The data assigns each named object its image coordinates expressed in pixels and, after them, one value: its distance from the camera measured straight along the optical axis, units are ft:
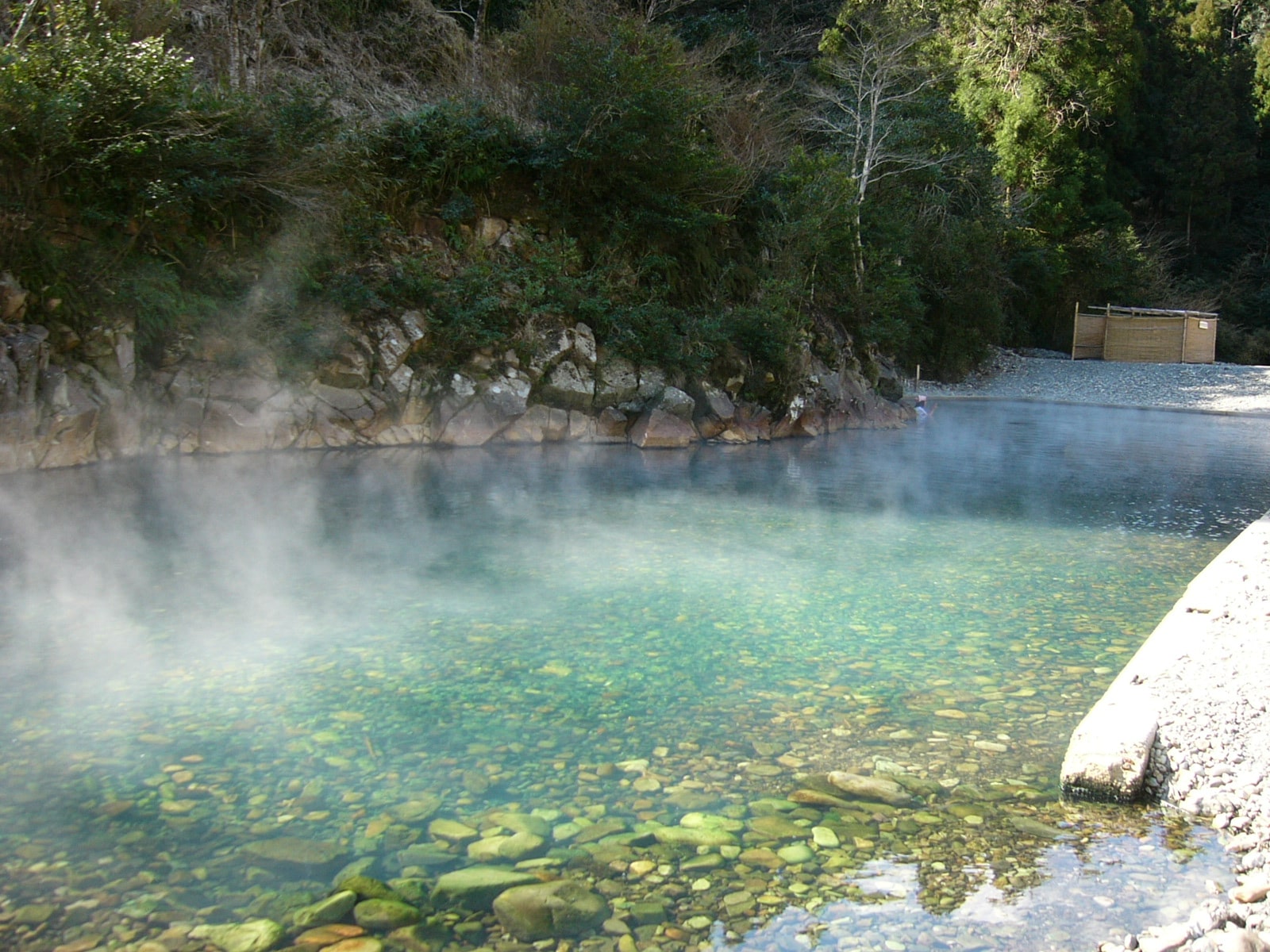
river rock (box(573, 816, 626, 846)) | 9.75
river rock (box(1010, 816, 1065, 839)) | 9.87
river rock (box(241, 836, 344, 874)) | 9.15
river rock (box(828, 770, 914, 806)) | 10.66
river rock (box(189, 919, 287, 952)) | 7.83
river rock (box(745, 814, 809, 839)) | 9.87
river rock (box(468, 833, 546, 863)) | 9.36
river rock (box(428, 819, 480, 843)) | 9.67
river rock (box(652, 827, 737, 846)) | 9.68
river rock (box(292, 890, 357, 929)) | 8.21
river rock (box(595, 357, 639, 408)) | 45.52
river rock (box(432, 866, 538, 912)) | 8.66
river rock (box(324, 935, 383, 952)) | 7.89
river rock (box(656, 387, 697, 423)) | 45.68
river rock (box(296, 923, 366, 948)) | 7.93
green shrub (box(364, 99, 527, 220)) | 44.78
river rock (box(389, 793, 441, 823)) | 10.04
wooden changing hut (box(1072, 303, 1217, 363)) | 90.63
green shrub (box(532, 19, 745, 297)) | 46.06
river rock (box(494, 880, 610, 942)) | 8.23
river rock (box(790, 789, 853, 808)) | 10.55
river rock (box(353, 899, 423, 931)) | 8.22
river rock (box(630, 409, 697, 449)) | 44.42
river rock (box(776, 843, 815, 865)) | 9.43
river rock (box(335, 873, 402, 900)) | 8.65
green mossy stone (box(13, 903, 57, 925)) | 7.97
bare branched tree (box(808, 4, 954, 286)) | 70.23
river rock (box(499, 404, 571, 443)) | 43.55
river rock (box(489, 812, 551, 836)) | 9.85
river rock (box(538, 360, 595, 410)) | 44.55
